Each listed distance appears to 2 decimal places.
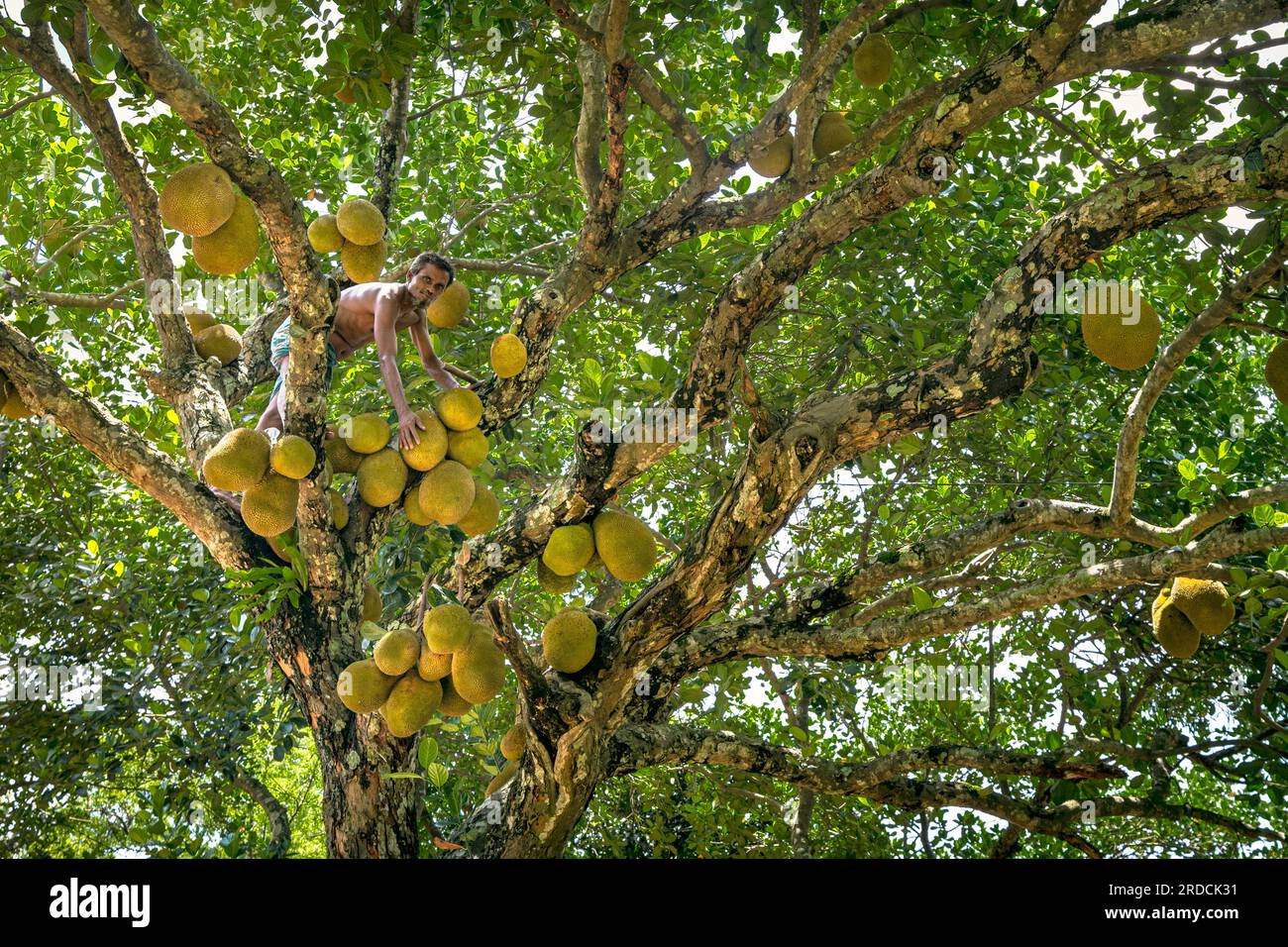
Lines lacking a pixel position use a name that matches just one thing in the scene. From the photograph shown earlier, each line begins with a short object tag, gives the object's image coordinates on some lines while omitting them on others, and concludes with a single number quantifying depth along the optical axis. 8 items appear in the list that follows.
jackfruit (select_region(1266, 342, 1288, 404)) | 2.96
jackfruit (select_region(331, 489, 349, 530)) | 3.02
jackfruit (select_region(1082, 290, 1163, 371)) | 2.79
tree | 2.48
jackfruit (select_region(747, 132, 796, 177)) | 3.48
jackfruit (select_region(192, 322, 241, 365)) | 3.67
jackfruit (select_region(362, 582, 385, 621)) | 3.29
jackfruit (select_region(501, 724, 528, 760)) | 3.37
